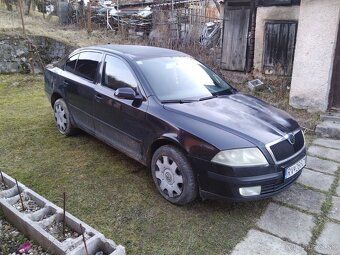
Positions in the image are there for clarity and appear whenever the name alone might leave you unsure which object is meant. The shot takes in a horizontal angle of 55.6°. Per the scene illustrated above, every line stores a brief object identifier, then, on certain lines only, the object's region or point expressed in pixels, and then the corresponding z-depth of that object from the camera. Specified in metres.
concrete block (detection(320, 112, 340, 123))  5.92
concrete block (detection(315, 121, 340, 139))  5.49
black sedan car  3.00
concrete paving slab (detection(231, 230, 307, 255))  2.81
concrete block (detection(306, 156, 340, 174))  4.36
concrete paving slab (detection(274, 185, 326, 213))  3.50
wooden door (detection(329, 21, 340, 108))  6.01
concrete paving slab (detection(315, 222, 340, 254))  2.86
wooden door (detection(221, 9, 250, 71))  8.75
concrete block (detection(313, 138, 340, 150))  5.20
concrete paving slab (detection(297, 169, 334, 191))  3.93
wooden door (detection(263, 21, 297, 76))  7.78
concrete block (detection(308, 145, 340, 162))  4.77
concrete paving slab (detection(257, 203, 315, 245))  3.03
